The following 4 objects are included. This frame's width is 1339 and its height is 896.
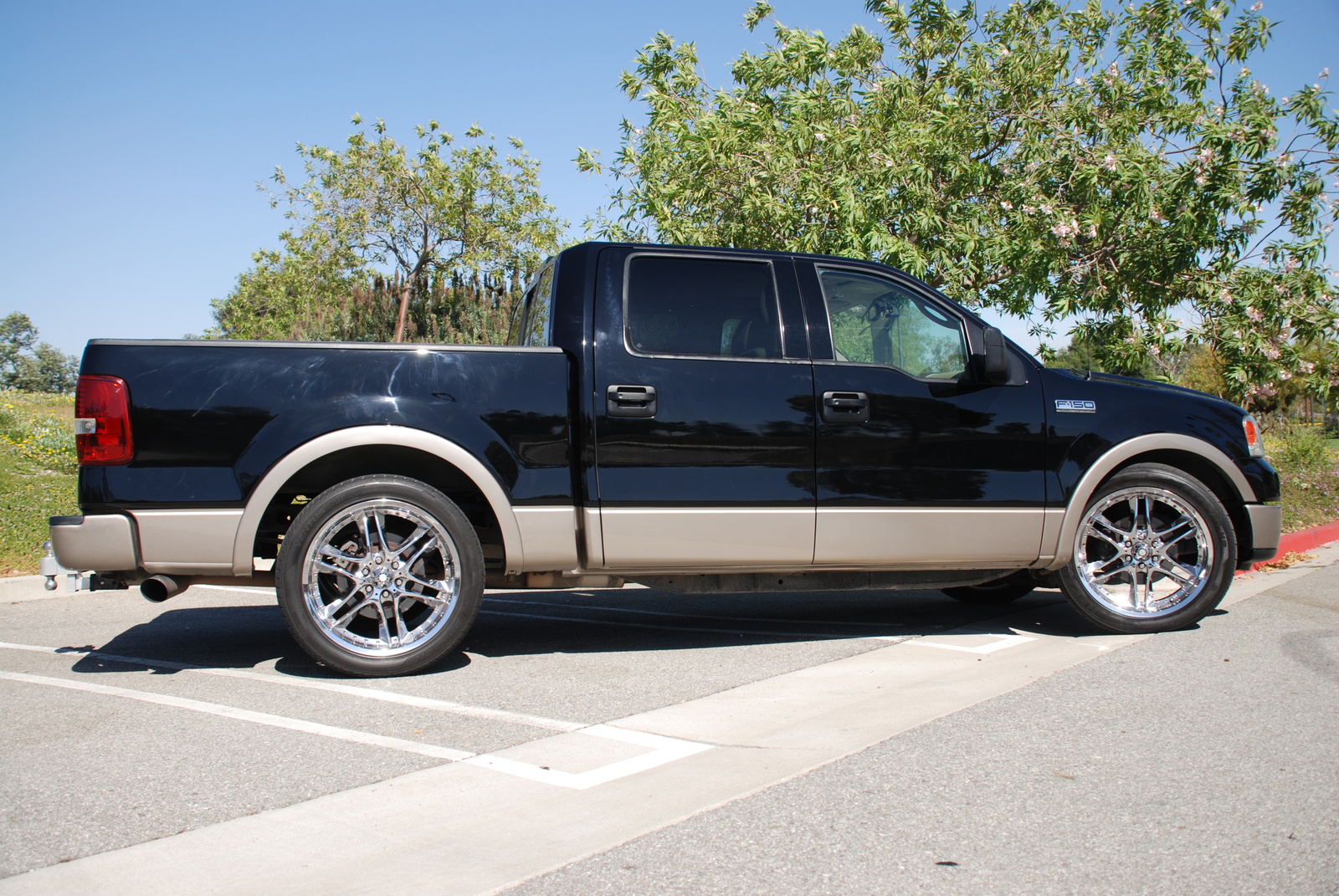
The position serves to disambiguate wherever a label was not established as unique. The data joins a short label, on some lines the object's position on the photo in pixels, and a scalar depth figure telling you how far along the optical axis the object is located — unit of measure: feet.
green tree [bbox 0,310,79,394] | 341.62
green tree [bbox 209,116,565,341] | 99.60
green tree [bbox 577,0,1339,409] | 34.94
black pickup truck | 14.66
